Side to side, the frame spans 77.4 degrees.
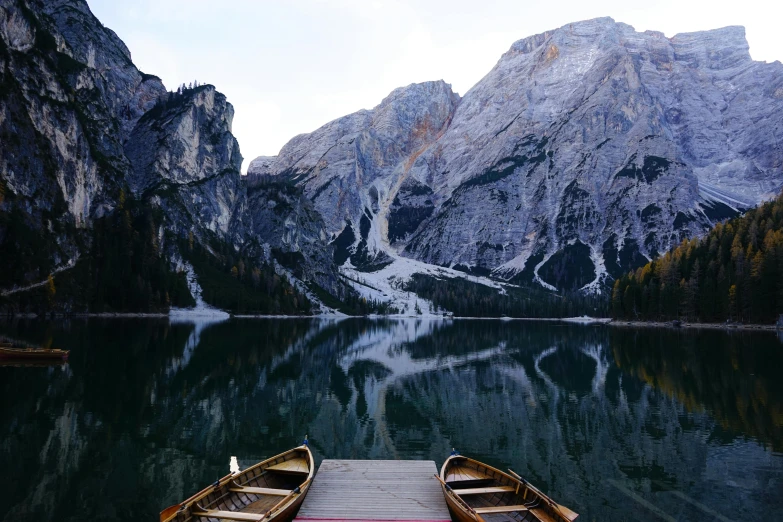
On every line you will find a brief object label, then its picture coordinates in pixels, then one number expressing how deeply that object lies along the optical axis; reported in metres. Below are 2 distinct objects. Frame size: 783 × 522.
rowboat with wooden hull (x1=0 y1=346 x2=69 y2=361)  50.28
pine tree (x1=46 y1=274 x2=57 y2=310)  131.88
